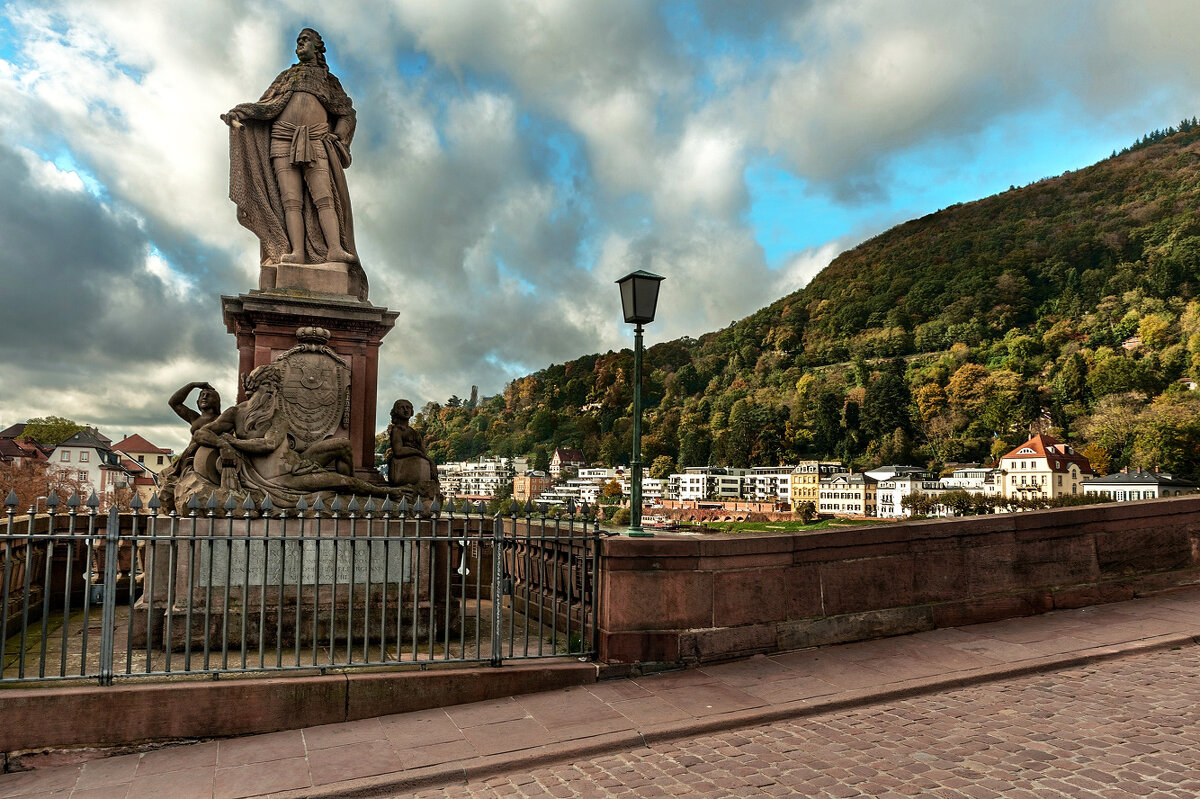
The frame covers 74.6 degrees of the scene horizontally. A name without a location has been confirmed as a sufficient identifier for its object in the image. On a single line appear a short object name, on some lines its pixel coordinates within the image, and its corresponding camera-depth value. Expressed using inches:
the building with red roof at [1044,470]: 3909.9
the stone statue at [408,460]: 327.0
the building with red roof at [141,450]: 3796.5
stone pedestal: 319.0
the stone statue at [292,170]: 346.9
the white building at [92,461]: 2815.0
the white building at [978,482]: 4239.7
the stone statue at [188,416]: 288.8
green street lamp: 289.1
